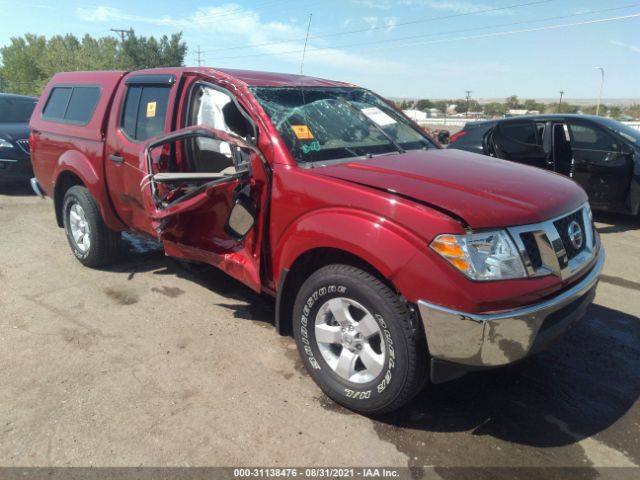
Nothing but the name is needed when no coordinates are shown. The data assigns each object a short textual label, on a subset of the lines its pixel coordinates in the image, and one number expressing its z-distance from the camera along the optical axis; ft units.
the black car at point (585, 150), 22.43
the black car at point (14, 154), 28.22
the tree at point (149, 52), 195.31
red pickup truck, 7.75
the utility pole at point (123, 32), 192.75
